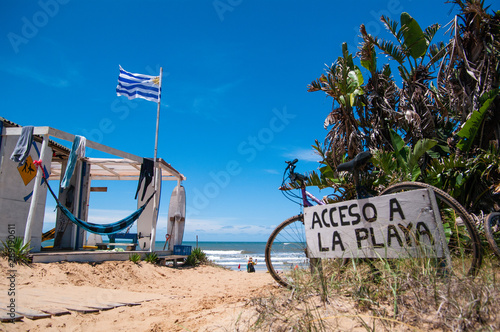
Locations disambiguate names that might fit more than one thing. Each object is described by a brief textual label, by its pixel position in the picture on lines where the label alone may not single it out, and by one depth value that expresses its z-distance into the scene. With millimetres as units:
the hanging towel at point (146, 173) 9625
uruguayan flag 10367
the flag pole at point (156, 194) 9352
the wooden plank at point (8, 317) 2775
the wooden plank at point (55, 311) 3213
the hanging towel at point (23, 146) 6863
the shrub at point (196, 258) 10329
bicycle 2154
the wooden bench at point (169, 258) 9195
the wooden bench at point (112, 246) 10438
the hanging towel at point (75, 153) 7464
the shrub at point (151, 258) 8664
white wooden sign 2201
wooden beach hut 7227
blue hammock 7254
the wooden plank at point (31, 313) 2973
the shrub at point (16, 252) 5972
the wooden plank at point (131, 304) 3996
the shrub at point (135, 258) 8078
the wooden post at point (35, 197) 6477
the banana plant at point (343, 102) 6957
